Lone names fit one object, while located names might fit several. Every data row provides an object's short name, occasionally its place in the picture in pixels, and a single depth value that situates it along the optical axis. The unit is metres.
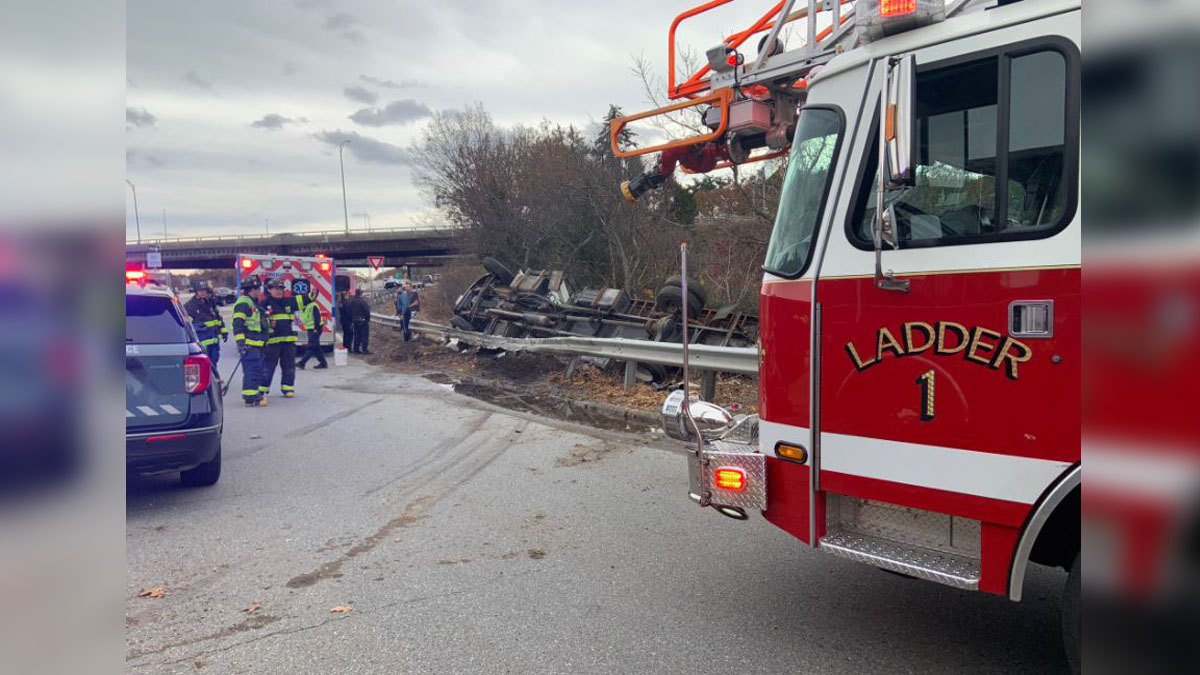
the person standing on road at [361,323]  17.58
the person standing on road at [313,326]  14.69
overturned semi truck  10.16
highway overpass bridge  59.88
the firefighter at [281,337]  11.07
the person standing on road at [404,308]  18.47
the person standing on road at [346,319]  17.64
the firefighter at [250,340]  10.78
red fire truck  2.63
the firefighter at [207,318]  13.38
